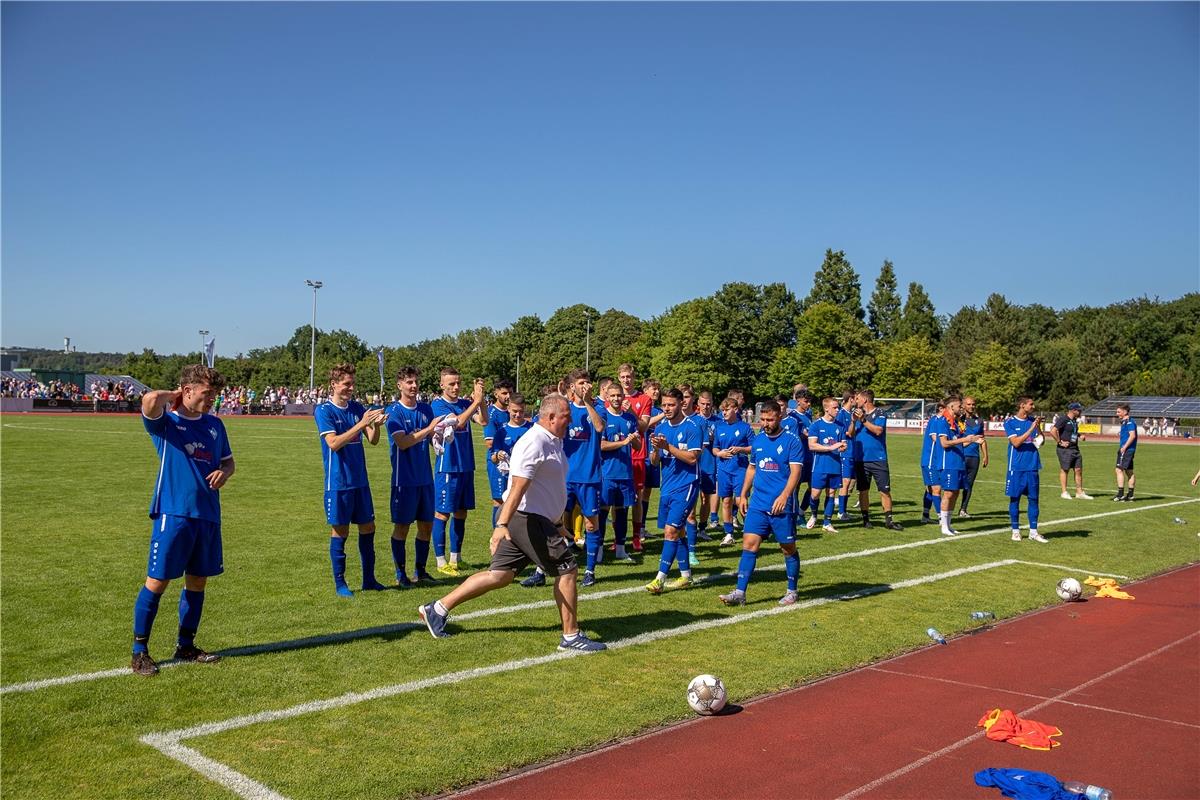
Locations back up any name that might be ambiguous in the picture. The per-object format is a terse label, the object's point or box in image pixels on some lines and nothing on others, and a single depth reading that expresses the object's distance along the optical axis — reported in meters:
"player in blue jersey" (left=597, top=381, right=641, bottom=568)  10.19
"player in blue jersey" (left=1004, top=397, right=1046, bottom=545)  13.23
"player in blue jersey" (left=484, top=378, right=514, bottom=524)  10.35
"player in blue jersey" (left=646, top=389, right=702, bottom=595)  9.30
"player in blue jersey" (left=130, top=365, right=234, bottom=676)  6.21
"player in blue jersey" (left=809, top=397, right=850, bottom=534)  14.29
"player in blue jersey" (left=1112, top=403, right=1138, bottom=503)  19.70
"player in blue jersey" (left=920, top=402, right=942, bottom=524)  14.70
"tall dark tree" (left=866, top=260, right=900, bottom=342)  100.88
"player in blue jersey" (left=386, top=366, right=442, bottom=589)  8.99
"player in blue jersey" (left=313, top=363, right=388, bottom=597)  8.51
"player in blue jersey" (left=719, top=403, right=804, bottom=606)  8.56
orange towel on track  5.51
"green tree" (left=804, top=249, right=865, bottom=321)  96.81
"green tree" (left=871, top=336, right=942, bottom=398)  83.38
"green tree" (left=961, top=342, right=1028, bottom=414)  84.81
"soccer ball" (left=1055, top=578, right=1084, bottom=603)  9.59
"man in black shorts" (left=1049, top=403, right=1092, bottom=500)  20.05
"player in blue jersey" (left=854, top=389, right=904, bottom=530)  14.75
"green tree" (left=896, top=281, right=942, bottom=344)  101.12
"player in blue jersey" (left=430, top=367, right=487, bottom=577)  9.43
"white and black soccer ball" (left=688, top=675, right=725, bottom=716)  5.76
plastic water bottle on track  4.64
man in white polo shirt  6.99
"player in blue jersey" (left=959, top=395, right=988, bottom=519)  14.71
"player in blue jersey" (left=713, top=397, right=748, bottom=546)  12.38
